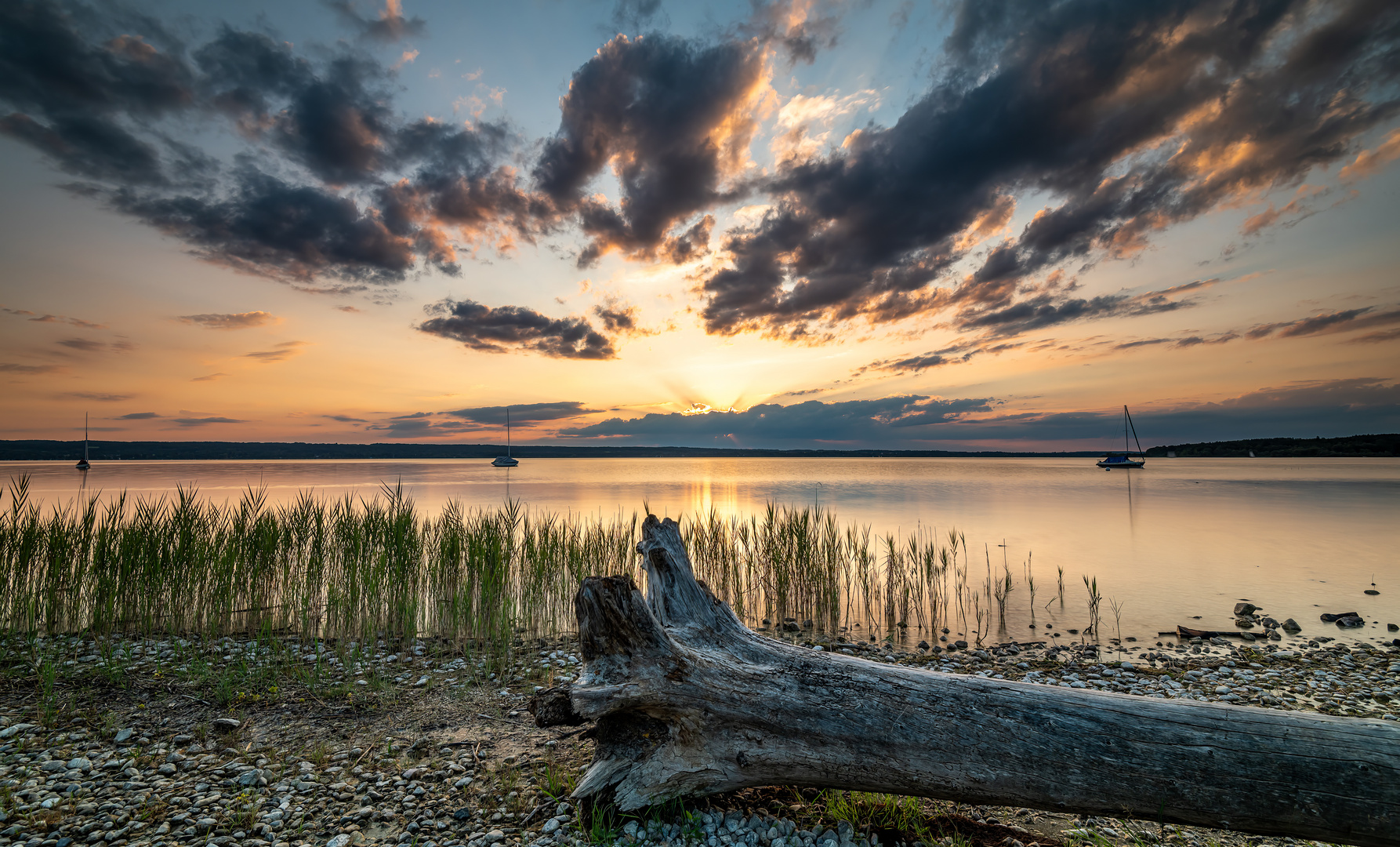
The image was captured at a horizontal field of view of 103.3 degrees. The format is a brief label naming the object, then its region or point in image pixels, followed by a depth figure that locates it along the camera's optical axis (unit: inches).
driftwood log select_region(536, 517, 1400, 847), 118.6
